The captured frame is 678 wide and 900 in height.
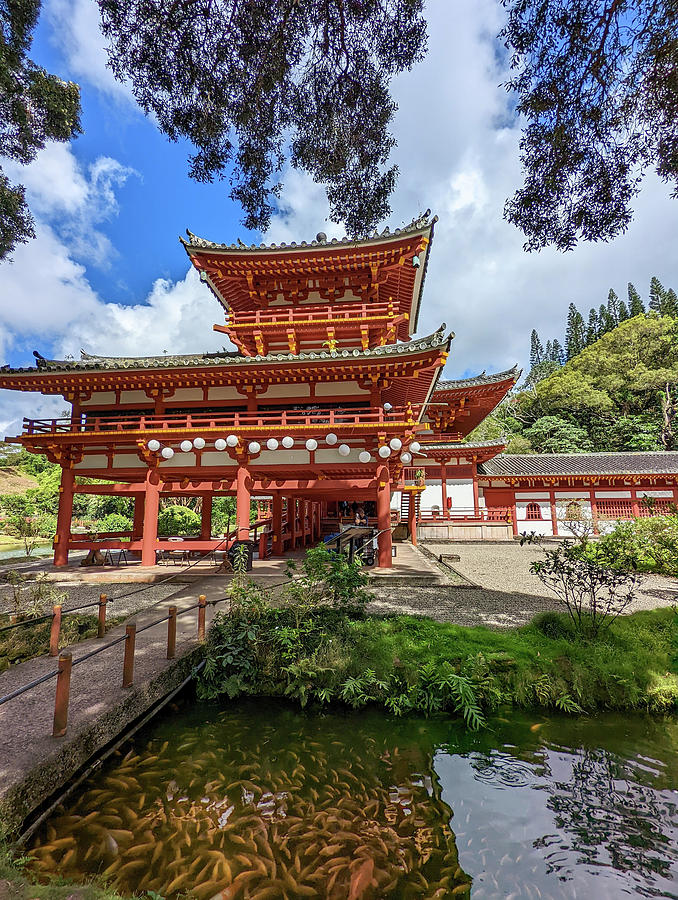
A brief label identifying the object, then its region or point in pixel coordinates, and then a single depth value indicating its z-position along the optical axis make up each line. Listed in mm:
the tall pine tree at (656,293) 51250
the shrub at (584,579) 6824
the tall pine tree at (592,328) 58328
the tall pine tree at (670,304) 48250
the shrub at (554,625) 6832
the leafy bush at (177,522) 23334
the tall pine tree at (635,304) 53688
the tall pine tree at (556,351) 79438
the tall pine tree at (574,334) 61469
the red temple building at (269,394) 11883
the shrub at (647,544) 12734
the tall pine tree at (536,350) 81938
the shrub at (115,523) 24641
